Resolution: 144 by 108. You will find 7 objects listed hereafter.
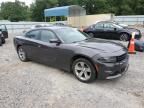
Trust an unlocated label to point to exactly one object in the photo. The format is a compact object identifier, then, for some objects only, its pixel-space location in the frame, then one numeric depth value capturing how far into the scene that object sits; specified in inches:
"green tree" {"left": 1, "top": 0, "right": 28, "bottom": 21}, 1437.6
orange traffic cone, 197.8
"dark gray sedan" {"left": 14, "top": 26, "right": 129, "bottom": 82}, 108.2
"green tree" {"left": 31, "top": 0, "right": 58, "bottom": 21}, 1275.5
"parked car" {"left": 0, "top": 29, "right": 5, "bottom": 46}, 273.5
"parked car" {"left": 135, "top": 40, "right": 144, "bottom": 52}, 207.1
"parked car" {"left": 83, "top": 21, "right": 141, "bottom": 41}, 284.9
